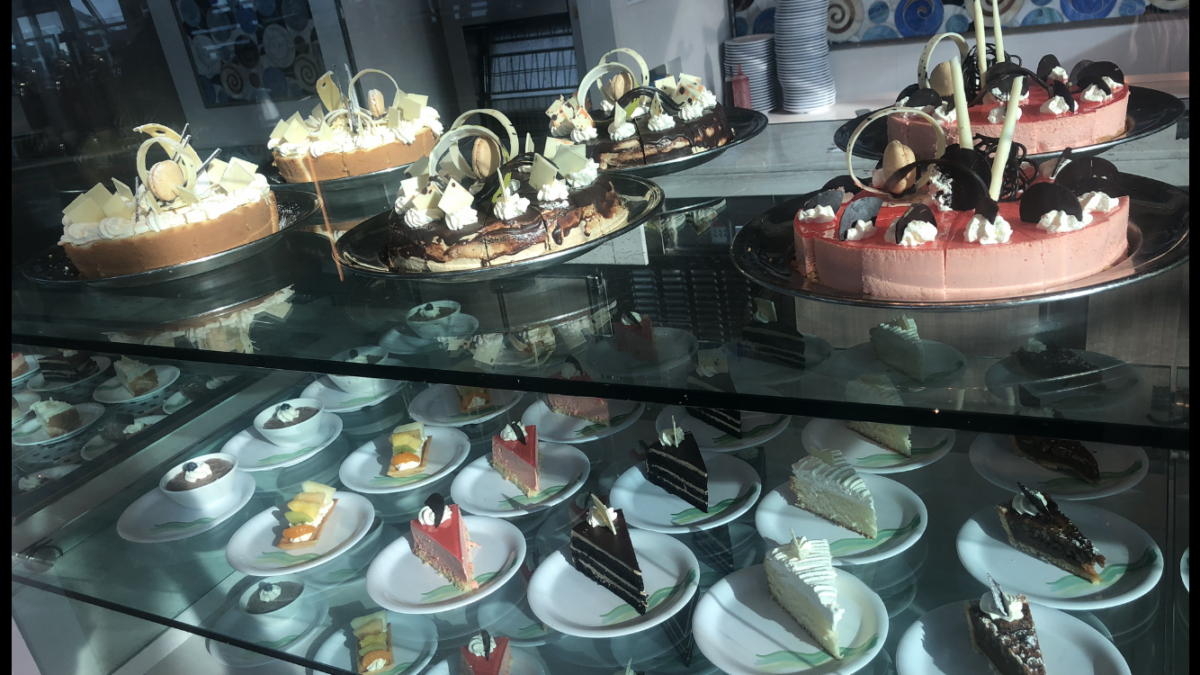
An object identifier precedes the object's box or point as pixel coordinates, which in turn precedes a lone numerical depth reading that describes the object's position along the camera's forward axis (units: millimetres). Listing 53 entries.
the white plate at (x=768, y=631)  1329
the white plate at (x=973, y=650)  1207
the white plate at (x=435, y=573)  1642
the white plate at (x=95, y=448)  1952
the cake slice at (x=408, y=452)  1929
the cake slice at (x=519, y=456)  1796
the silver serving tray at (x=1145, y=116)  1221
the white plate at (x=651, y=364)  1022
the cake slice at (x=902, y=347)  934
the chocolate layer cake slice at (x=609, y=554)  1515
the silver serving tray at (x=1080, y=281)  922
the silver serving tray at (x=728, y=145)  1691
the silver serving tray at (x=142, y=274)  1473
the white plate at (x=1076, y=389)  830
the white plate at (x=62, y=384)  1904
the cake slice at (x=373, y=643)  1580
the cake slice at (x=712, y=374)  965
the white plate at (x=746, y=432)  1731
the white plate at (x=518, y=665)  1515
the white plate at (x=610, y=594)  1490
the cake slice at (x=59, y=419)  1919
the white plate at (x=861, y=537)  1458
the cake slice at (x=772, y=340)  1001
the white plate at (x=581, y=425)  1896
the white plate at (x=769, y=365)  969
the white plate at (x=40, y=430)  1898
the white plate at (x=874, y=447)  1575
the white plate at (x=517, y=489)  1783
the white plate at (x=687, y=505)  1614
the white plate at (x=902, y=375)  905
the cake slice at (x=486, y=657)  1508
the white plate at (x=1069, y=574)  1257
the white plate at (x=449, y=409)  2064
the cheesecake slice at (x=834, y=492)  1467
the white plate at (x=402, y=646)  1577
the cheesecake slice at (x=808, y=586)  1313
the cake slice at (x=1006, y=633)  1186
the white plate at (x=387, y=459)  1915
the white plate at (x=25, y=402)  1866
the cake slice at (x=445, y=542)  1648
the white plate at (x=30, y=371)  1887
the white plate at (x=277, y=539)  1789
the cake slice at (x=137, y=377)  1974
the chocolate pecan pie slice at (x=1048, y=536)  1293
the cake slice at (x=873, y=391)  882
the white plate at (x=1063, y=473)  1377
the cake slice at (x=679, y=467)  1636
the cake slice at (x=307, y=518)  1829
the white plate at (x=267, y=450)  2037
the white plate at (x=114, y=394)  1994
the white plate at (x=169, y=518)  1916
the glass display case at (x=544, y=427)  1001
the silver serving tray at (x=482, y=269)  1306
